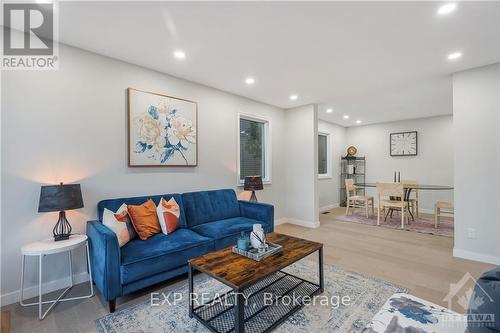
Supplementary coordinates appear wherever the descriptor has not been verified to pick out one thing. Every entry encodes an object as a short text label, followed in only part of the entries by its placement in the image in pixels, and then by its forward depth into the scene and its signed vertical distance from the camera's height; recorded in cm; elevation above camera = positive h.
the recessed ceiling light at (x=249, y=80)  350 +133
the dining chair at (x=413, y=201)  548 -80
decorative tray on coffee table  200 -75
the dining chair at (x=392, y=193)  480 -55
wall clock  652 +66
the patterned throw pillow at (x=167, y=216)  273 -56
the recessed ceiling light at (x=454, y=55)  274 +132
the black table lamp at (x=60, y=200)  209 -28
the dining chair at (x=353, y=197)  577 -74
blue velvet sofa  200 -78
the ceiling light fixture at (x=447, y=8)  192 +132
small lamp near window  402 -26
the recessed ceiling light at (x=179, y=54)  271 +134
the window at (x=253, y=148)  452 +41
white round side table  196 -68
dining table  483 -44
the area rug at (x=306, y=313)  182 -123
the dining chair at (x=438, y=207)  456 -81
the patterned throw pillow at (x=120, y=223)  232 -55
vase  216 -63
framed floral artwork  296 +52
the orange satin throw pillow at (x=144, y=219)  257 -57
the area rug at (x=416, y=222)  450 -122
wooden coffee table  170 -121
